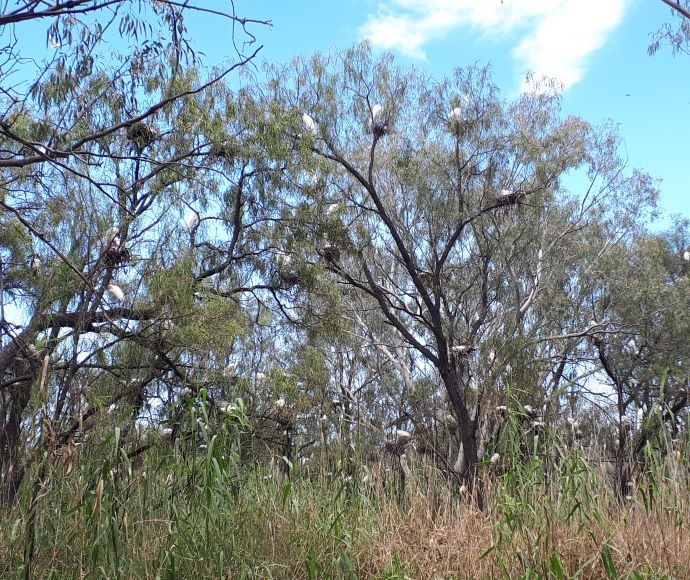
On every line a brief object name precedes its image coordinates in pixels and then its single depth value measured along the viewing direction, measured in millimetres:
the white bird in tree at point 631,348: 13761
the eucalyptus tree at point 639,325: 13758
